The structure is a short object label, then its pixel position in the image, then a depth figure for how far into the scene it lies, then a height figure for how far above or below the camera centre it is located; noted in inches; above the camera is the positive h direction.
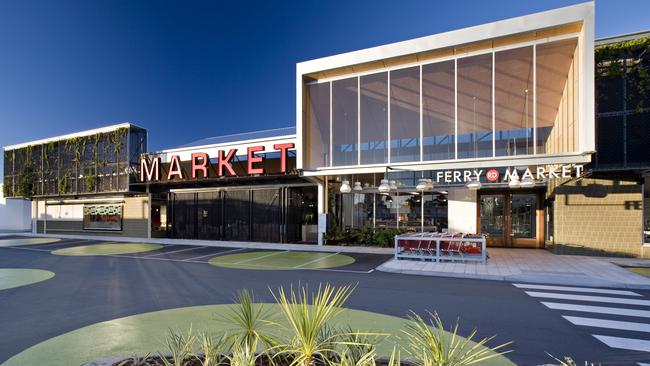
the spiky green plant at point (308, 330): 120.0 -53.2
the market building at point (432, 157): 501.0 +63.5
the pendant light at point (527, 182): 483.3 +7.6
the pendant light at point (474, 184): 518.9 +5.0
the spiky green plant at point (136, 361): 144.0 -79.3
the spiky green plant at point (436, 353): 107.4 -56.9
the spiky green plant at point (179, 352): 128.3 -68.1
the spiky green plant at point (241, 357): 112.7 -60.6
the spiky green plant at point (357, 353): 110.5 -64.3
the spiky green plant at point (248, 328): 133.8 -61.1
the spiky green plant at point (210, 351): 125.9 -65.3
